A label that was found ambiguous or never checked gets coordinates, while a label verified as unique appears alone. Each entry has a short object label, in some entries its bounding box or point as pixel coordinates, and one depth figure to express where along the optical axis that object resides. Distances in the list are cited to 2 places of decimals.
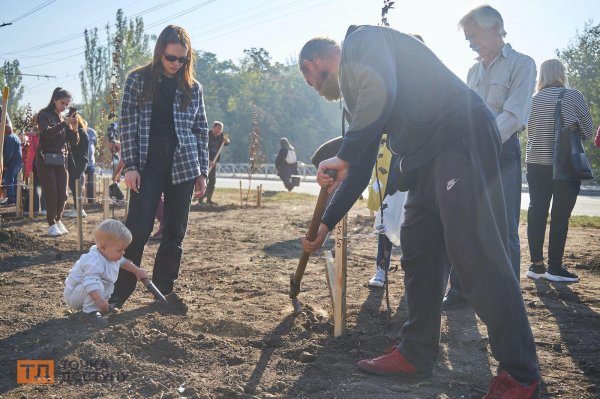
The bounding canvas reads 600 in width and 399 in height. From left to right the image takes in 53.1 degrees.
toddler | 4.01
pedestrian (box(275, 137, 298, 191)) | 20.27
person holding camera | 8.04
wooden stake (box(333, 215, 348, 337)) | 3.74
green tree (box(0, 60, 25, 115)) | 54.37
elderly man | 4.28
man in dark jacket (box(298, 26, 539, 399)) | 2.72
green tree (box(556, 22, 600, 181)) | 28.97
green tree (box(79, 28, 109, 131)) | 44.16
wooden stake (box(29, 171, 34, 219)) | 10.52
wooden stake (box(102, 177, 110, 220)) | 7.41
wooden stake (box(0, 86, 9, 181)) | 5.65
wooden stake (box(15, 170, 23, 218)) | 10.66
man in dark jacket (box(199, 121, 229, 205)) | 13.92
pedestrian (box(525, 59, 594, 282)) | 5.64
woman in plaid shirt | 4.23
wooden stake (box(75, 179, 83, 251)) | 6.92
